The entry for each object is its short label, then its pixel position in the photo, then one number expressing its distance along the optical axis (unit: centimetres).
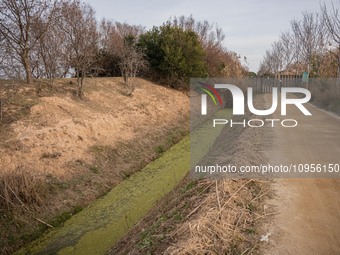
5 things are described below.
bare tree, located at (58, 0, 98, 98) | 1488
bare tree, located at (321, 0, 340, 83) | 1730
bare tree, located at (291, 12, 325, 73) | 2628
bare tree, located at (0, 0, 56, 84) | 1273
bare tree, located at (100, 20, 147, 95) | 2031
